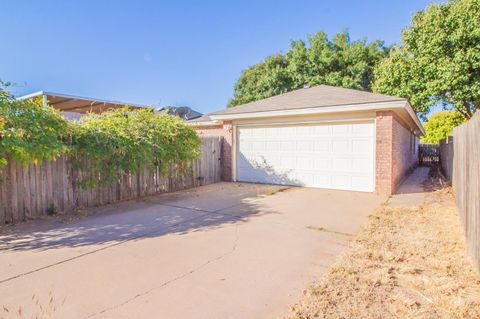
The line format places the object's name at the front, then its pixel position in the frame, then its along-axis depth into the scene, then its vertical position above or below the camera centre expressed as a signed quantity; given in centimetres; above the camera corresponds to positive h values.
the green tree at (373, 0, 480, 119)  1298 +438
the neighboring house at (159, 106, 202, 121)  2190 +323
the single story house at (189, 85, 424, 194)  824 +33
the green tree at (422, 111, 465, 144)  2325 +188
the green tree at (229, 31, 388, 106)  2133 +671
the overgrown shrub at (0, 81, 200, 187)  505 +33
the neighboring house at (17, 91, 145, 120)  1055 +233
